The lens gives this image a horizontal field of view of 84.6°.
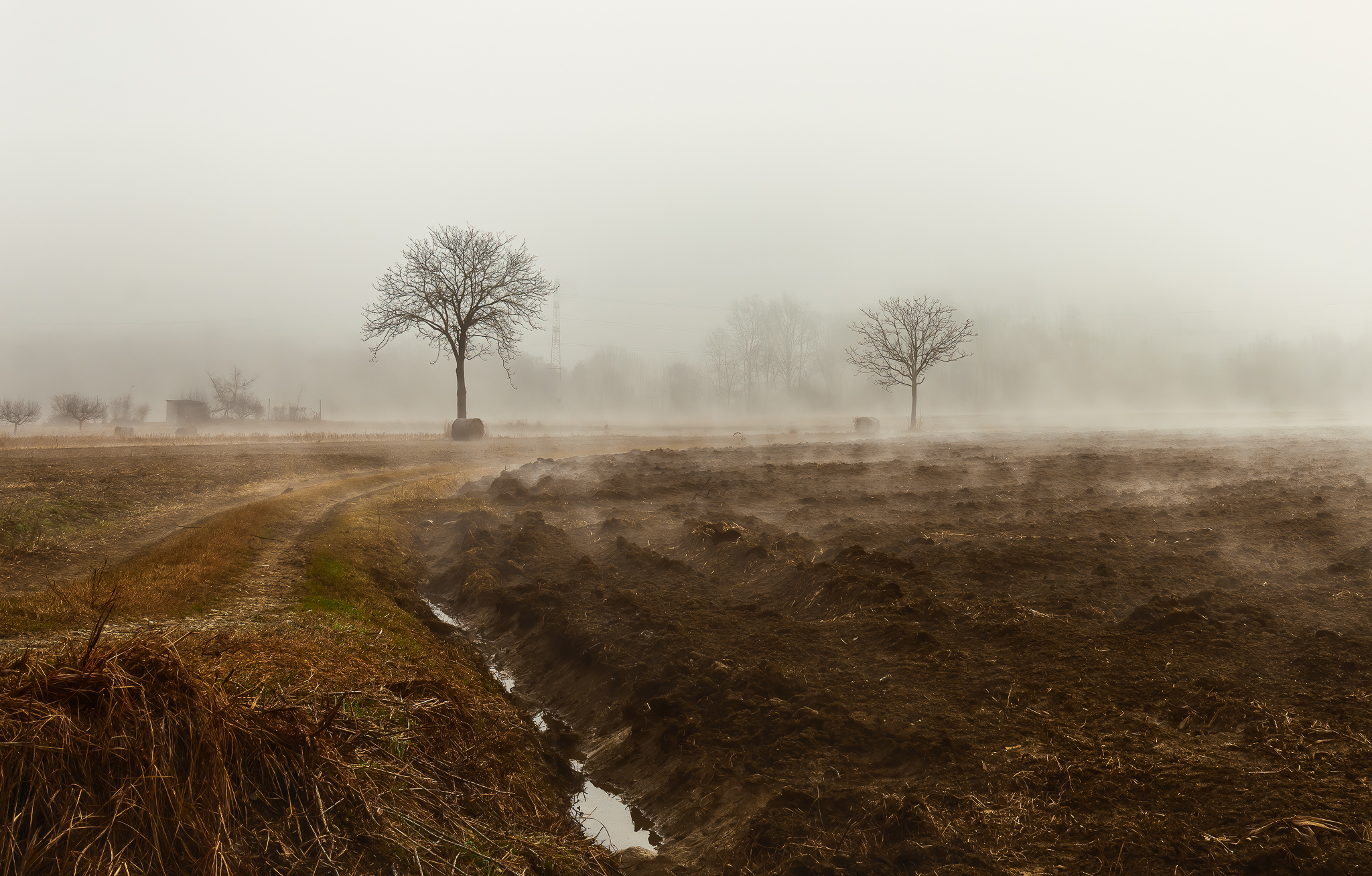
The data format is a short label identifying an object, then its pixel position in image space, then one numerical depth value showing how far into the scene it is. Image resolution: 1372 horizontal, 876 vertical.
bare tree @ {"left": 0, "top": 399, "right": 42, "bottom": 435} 75.31
